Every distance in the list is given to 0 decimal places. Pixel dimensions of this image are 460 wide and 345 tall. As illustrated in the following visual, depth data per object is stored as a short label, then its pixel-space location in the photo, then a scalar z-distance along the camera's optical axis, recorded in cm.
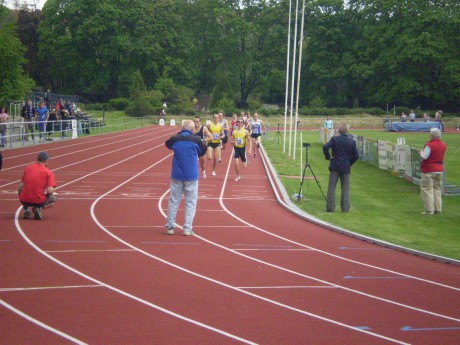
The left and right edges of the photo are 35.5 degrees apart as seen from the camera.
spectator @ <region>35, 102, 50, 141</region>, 3484
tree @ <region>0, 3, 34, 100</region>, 3878
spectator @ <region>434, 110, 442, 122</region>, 5872
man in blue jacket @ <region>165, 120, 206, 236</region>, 1187
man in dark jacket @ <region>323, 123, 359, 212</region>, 1565
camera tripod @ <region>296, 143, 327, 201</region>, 1739
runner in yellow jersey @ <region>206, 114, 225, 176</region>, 2272
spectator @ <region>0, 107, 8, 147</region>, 2958
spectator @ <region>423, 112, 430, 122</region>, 6499
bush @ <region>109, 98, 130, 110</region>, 7981
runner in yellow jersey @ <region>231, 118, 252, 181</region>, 2255
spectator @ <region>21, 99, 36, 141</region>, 3377
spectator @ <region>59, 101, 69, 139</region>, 3919
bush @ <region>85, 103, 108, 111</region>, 8081
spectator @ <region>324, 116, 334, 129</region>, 4429
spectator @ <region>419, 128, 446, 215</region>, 1584
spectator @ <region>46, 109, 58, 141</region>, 3648
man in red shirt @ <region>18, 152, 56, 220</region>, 1314
